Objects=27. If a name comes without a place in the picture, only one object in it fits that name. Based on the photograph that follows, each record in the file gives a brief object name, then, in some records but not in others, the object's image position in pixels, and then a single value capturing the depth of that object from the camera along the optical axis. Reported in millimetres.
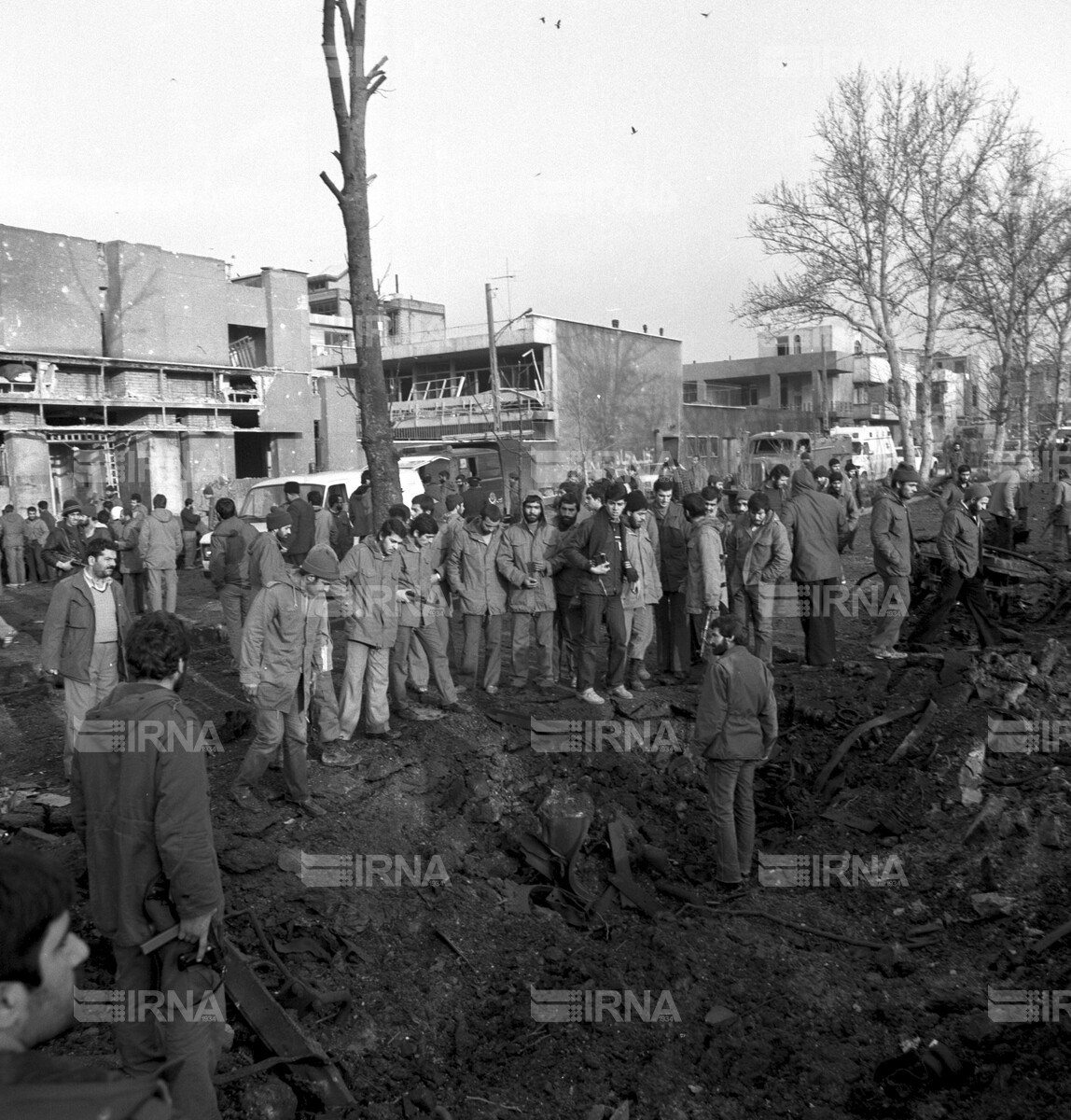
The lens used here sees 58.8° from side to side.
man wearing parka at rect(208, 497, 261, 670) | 10641
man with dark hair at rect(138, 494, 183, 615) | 13641
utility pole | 33184
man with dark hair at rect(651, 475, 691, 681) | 10234
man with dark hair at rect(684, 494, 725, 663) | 9617
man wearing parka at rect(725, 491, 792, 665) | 9836
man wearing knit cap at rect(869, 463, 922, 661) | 10320
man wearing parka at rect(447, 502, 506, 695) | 9555
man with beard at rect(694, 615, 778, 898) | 6578
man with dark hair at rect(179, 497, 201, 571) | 21969
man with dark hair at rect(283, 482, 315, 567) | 14750
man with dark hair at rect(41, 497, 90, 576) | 18062
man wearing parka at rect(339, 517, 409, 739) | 8078
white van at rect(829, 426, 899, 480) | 35812
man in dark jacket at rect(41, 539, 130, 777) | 7410
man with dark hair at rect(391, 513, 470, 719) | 8562
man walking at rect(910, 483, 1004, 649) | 10328
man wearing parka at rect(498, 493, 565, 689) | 9547
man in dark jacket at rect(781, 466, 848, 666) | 10156
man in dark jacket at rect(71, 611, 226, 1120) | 3619
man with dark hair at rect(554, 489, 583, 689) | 9531
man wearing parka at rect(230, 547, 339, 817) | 6793
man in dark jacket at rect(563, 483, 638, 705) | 9211
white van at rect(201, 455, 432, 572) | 18578
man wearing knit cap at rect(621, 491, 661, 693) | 9570
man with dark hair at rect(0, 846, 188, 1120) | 1556
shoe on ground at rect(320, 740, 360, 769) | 7742
